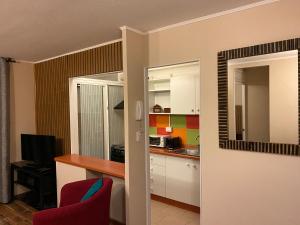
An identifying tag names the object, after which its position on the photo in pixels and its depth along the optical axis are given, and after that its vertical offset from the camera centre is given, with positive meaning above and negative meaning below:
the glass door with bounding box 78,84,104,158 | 3.75 -0.19
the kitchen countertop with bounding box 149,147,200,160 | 3.22 -0.68
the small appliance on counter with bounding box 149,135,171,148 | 3.88 -0.56
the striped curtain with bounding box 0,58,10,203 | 3.60 -0.37
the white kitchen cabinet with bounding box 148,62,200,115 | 3.61 +0.33
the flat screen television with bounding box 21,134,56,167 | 3.56 -0.63
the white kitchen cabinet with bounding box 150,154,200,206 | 3.24 -1.06
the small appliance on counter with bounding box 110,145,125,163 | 3.69 -0.74
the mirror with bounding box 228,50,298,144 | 1.83 +0.08
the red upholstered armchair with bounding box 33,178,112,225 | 1.81 -0.87
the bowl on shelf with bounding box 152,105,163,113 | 4.21 -0.01
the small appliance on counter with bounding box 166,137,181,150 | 3.77 -0.58
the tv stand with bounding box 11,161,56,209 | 3.35 -1.11
